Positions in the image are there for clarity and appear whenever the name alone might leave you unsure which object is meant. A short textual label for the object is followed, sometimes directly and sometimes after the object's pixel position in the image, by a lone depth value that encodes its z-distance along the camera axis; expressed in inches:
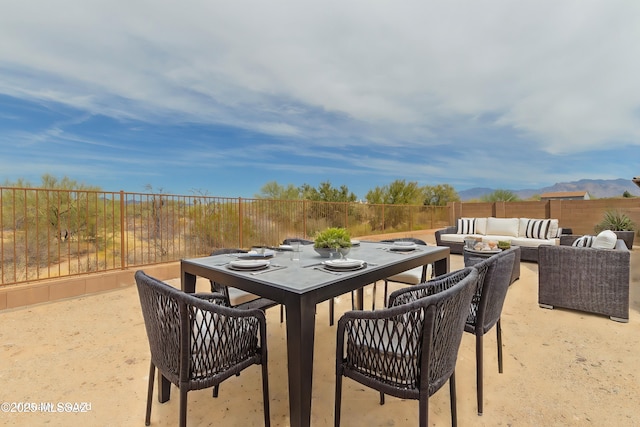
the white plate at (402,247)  96.9
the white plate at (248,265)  68.4
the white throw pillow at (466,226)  290.7
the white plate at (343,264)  66.4
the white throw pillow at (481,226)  288.4
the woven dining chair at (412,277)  108.8
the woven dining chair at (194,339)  45.4
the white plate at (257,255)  87.6
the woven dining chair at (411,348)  43.4
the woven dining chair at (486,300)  65.8
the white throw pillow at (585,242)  148.2
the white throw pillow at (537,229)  250.2
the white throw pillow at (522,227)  268.1
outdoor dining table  47.4
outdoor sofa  237.5
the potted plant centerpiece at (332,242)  80.7
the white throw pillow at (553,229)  250.4
